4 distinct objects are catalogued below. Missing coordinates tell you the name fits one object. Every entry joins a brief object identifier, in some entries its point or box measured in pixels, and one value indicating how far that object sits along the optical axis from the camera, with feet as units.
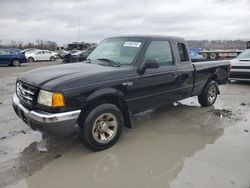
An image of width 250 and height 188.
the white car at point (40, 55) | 72.09
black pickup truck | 9.35
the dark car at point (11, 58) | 54.23
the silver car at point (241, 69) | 26.26
